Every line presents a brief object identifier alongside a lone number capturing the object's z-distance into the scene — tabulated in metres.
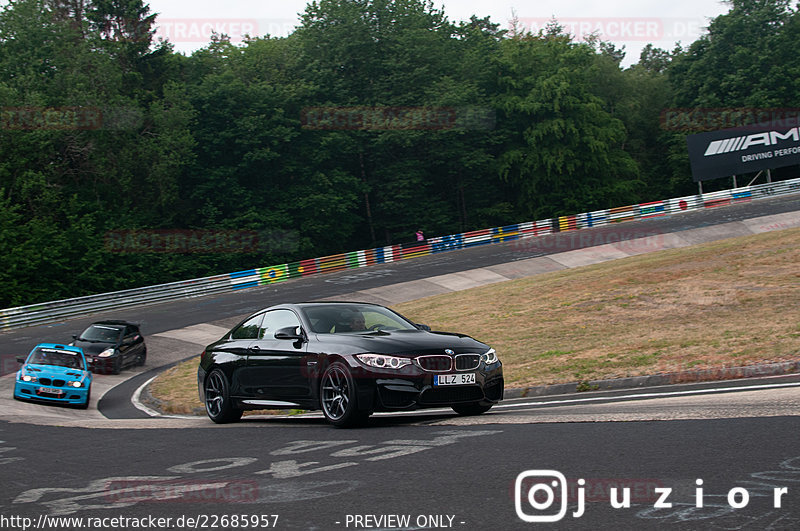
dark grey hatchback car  25.52
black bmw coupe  9.35
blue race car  18.47
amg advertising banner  59.31
